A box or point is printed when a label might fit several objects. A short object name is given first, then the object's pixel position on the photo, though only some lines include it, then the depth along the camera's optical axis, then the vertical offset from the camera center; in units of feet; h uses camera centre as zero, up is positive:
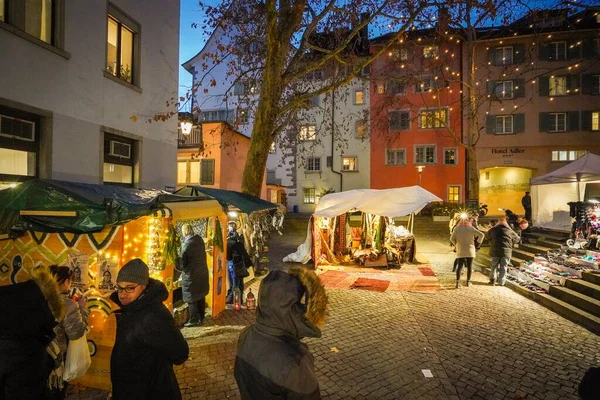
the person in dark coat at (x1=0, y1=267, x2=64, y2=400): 9.16 -3.57
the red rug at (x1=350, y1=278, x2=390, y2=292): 33.12 -7.84
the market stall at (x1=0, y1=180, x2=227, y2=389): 14.16 -1.59
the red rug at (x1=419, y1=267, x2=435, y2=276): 39.00 -7.60
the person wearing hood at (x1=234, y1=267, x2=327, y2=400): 6.40 -2.66
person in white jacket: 32.07 -3.53
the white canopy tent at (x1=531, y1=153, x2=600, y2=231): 43.14 +2.29
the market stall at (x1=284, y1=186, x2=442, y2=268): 41.16 -3.46
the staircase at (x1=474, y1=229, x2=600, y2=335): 23.17 -7.06
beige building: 84.02 +25.37
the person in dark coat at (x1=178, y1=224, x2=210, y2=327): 21.39 -4.28
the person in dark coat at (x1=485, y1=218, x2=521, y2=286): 32.12 -3.73
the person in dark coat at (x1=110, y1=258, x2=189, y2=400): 8.82 -3.62
